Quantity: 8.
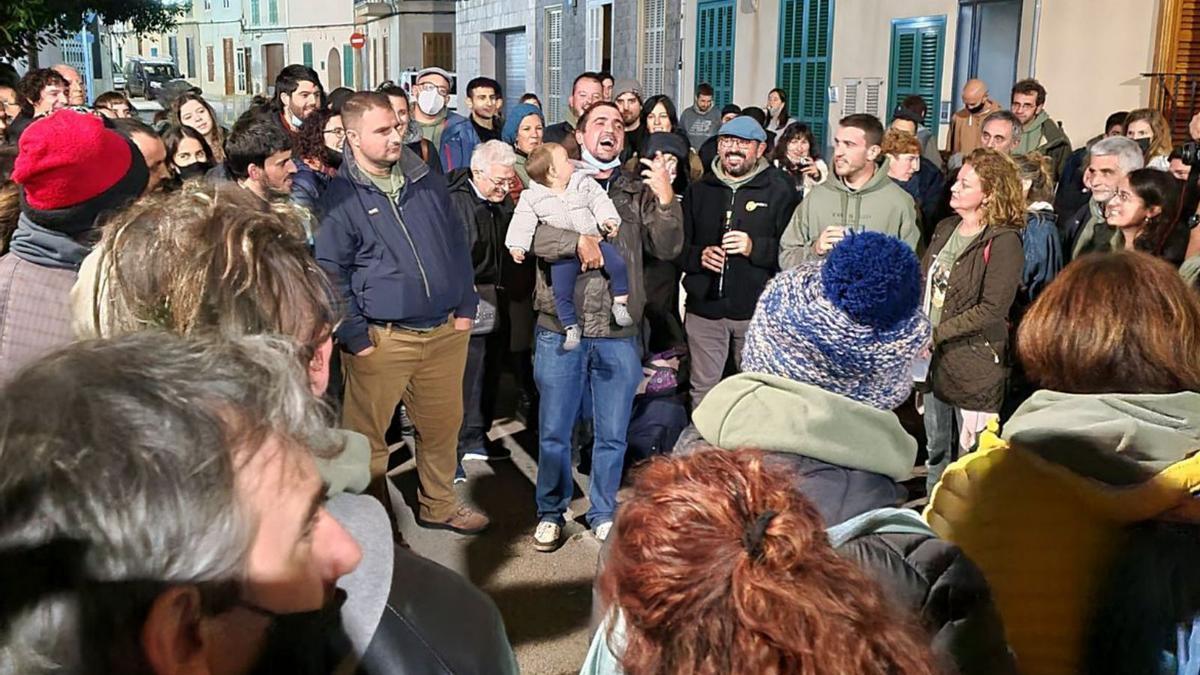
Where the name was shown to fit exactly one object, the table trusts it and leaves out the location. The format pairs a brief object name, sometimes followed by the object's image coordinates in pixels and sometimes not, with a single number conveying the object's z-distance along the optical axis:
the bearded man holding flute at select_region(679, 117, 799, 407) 5.04
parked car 44.12
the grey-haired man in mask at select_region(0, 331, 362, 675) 0.93
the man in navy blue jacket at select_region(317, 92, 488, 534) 3.91
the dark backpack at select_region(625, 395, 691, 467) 5.00
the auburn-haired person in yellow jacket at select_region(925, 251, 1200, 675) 1.86
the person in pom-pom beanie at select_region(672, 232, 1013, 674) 1.80
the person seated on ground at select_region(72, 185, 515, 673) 1.91
